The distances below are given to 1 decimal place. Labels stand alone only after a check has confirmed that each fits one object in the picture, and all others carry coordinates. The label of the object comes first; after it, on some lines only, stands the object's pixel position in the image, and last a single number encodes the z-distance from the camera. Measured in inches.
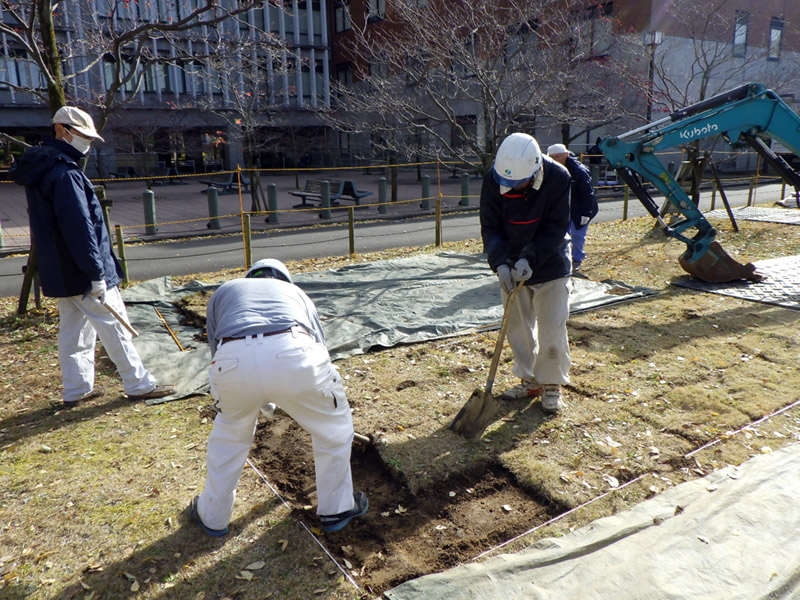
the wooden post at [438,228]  453.7
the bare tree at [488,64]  438.9
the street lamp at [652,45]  634.2
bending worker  109.3
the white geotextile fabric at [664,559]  105.0
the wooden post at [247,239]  367.2
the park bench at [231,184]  942.8
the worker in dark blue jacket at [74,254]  172.4
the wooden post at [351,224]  422.2
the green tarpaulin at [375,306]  230.1
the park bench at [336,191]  737.6
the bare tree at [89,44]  280.1
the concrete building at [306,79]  813.9
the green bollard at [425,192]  765.3
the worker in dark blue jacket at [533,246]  160.2
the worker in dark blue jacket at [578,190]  305.8
